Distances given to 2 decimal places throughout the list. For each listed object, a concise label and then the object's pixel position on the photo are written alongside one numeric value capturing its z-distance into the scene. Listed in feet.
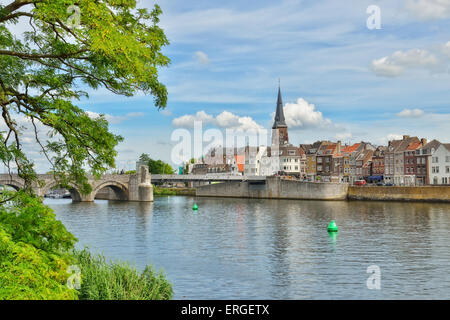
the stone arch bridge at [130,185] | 371.17
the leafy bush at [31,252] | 36.73
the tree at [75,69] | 42.96
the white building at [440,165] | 368.07
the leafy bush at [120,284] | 59.57
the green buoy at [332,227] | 160.56
